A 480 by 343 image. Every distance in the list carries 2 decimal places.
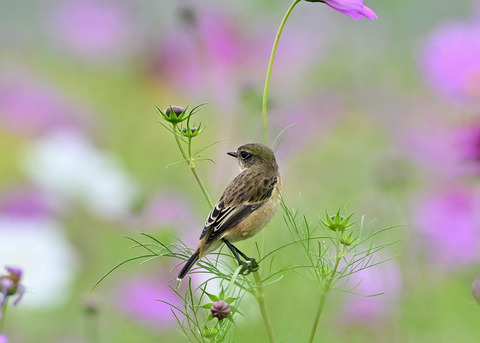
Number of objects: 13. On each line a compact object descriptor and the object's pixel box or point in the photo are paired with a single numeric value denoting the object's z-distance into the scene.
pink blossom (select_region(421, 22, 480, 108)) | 6.98
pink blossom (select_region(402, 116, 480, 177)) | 6.40
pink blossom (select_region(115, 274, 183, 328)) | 6.84
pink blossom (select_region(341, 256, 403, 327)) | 6.62
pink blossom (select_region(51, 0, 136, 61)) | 13.11
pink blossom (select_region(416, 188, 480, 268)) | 6.75
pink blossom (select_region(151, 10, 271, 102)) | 10.98
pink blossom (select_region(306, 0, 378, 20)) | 5.99
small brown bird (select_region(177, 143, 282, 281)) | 6.00
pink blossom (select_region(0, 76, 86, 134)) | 10.87
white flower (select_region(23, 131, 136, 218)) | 9.03
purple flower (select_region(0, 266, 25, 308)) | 6.01
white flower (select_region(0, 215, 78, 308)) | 7.86
